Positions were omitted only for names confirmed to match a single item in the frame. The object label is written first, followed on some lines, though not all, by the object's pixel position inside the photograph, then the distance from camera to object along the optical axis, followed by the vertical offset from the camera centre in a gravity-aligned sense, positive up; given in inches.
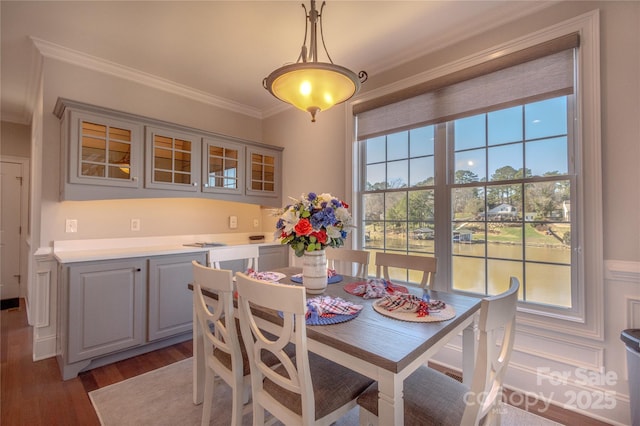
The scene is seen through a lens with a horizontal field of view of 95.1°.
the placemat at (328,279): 76.7 -17.1
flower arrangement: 62.4 -1.5
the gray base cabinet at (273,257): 132.8 -19.3
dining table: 38.4 -18.1
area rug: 68.4 -47.8
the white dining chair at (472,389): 37.2 -27.8
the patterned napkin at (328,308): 51.4 -16.9
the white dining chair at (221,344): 53.7 -25.3
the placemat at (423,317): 49.5 -17.3
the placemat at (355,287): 67.5 -17.2
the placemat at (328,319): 48.5 -17.5
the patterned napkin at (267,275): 73.1 -16.0
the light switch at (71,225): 101.8 -3.3
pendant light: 58.4 +28.3
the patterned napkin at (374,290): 63.2 -16.4
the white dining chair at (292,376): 41.6 -27.1
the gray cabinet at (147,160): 92.3 +21.3
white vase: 66.2 -12.5
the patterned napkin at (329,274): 79.9 -16.4
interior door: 161.3 -7.0
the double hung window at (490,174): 77.0 +13.3
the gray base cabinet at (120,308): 85.7 -30.1
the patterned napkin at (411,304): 52.9 -16.5
